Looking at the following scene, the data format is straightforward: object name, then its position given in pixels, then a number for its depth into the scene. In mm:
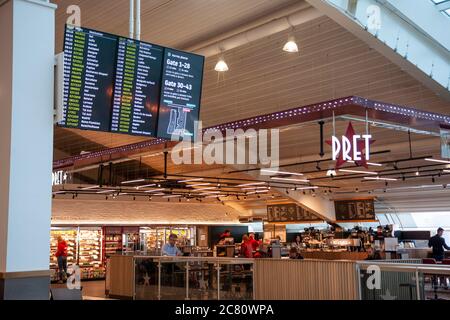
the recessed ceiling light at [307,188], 21797
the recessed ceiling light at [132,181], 15978
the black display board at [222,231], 26578
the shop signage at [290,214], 26531
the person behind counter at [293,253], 16212
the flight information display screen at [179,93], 5965
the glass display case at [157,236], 23016
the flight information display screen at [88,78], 5375
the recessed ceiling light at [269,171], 15690
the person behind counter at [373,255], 14806
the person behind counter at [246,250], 15195
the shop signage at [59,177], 17544
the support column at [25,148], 4441
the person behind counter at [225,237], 21084
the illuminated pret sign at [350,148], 7777
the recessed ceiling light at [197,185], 19469
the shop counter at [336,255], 17266
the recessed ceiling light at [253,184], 18731
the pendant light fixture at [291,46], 8664
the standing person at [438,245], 14258
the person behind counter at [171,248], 12844
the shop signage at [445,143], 9638
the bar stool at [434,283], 8484
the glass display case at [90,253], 21047
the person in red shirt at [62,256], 18859
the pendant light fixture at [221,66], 9617
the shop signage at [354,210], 24938
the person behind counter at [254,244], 17112
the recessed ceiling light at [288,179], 18053
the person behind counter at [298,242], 21291
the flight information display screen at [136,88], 5656
